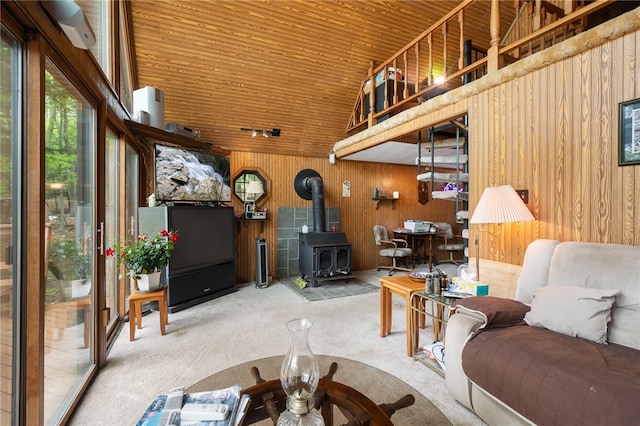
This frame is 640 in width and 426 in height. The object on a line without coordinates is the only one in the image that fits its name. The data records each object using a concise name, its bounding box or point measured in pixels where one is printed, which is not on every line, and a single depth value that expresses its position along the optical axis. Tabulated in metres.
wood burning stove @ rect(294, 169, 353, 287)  4.54
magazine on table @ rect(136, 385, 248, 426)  0.87
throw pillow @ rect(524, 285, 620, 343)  1.42
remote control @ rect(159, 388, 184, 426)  0.87
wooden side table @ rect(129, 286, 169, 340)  2.53
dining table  5.81
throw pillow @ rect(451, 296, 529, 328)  1.61
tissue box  2.08
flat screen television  3.44
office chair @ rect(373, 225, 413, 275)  5.43
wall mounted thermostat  5.65
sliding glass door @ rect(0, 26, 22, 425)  1.18
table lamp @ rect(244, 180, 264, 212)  4.65
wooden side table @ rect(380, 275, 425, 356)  2.26
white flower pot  2.62
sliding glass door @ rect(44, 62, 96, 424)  1.57
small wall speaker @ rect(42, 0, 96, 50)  1.33
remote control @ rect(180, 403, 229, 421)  0.88
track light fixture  4.38
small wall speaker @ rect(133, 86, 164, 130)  3.24
